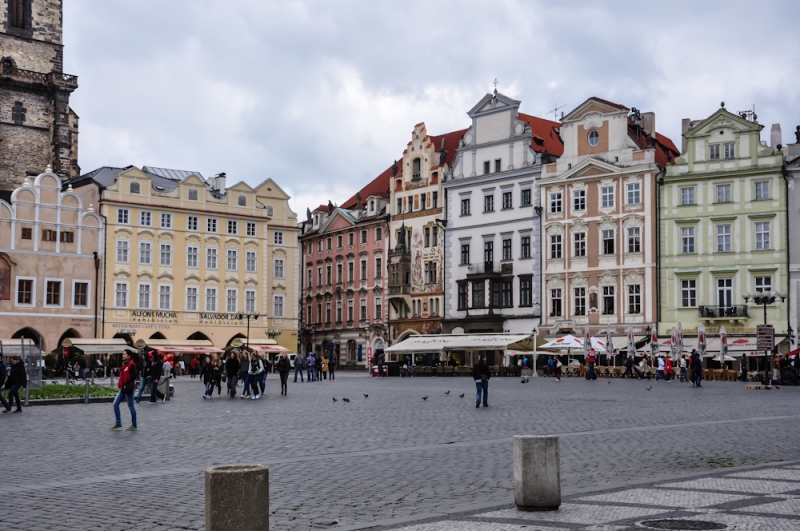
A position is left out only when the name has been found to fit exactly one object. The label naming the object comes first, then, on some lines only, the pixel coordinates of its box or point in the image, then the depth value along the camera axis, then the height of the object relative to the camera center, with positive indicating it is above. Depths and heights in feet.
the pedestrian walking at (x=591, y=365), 173.27 -5.09
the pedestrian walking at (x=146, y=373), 101.46 -3.81
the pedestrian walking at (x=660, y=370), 171.01 -5.78
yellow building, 242.37 +17.96
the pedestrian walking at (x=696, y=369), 140.36 -4.63
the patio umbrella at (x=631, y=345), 187.38 -2.04
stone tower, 258.78 +57.41
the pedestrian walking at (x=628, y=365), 186.91 -5.52
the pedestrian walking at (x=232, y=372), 111.96 -4.04
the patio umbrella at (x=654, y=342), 181.98 -1.49
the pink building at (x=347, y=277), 277.44 +14.85
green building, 203.41 +20.15
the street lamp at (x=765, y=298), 133.69 +4.44
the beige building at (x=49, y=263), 222.69 +14.64
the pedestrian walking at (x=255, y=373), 110.42 -4.09
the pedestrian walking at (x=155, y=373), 101.65 -3.77
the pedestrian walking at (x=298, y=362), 174.78 -4.68
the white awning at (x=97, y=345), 216.33 -2.44
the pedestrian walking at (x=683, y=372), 162.61 -5.80
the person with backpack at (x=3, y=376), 86.17 -3.67
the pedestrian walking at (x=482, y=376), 91.09 -3.61
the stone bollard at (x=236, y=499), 25.22 -3.87
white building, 239.09 +25.51
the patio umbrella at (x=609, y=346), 187.01 -2.22
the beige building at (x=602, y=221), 219.20 +23.37
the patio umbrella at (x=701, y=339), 169.58 -0.91
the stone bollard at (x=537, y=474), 32.76 -4.25
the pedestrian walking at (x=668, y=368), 166.56 -5.42
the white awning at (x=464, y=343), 190.39 -1.78
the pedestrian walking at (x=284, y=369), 118.83 -3.95
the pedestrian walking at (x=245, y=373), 110.05 -4.07
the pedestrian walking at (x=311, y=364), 175.57 -5.11
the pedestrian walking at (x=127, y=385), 67.41 -3.24
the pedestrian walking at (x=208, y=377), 112.47 -4.58
